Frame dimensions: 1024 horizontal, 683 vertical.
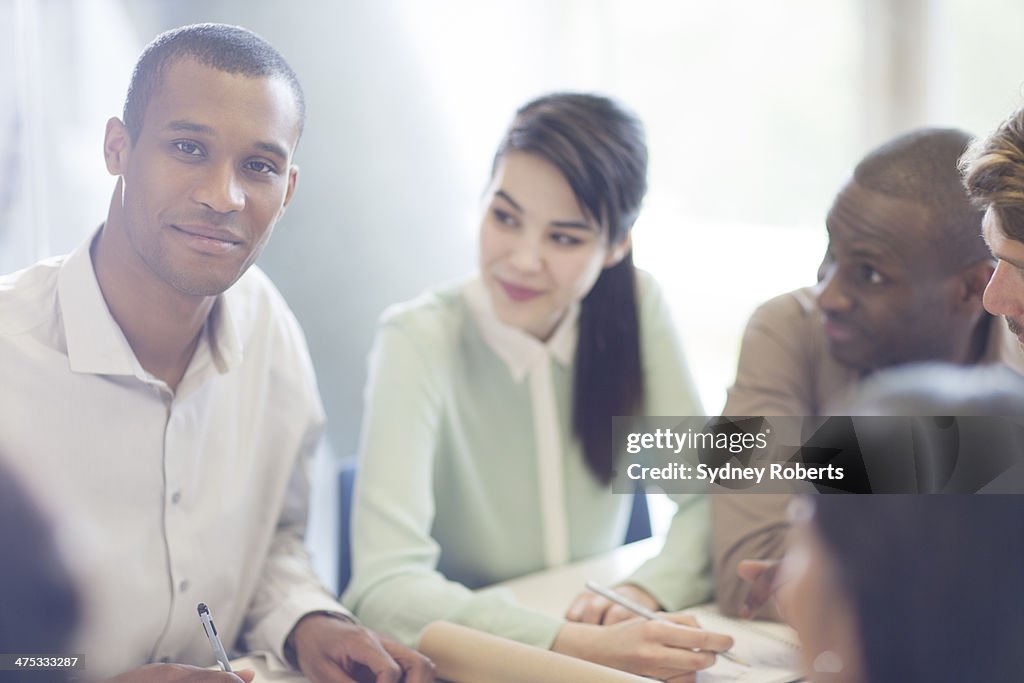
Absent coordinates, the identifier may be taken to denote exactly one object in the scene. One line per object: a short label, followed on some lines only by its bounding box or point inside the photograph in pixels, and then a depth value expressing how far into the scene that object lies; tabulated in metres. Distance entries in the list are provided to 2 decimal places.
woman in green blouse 2.51
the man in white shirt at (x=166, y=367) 2.26
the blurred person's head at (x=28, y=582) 2.25
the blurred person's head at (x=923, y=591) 2.02
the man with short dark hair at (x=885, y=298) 2.40
